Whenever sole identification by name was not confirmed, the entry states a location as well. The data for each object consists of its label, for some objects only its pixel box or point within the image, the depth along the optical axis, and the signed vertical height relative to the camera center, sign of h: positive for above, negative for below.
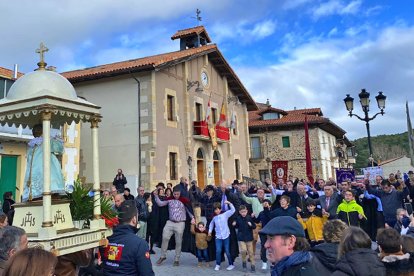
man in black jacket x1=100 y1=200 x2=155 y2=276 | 3.38 -0.58
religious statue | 4.80 +0.31
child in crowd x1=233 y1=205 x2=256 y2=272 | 8.21 -1.04
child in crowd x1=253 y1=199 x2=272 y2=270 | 8.23 -0.70
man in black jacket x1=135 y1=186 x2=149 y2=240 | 9.81 -0.64
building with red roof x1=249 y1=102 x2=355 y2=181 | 32.62 +3.95
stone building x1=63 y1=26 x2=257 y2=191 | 18.08 +3.77
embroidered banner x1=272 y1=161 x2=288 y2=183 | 17.88 +0.74
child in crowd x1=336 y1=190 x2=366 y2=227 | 7.64 -0.59
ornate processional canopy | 4.66 +1.22
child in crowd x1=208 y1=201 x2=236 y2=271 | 8.38 -0.99
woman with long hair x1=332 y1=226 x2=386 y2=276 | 2.80 -0.58
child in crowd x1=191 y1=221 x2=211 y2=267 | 8.80 -1.26
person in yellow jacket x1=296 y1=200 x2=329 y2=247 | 7.58 -0.78
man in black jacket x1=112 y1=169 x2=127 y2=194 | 15.04 +0.41
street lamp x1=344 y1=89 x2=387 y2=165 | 12.80 +2.78
